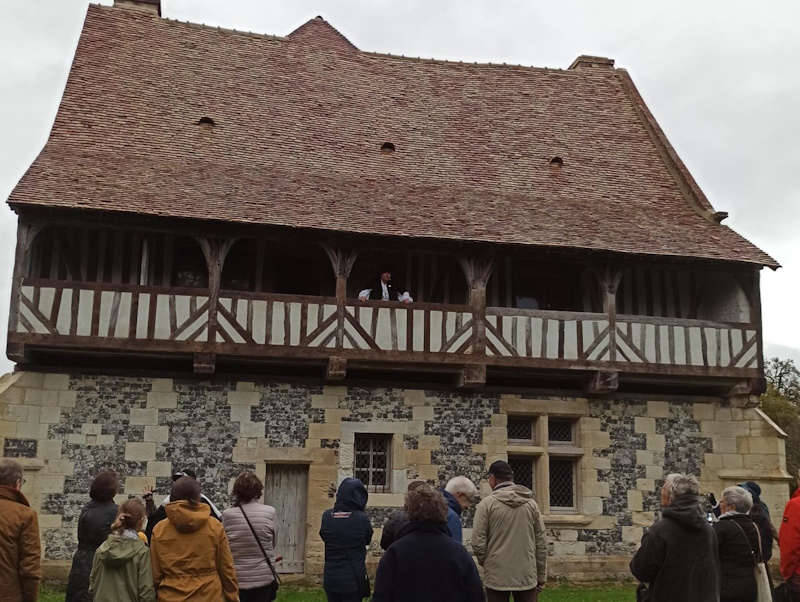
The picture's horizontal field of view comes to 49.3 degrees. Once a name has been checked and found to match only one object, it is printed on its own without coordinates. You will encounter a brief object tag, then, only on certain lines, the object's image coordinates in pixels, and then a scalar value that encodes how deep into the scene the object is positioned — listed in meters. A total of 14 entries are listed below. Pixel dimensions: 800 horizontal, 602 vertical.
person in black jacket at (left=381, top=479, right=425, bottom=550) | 5.54
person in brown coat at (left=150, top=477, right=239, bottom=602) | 4.51
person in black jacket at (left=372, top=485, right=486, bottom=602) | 3.66
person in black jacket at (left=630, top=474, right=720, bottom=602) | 4.60
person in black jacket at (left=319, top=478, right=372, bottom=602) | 5.69
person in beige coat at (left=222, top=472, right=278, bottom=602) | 5.17
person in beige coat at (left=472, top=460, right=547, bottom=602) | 5.45
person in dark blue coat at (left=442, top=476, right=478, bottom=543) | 5.51
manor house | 11.09
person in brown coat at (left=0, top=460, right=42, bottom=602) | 4.67
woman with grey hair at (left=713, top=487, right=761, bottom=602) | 5.14
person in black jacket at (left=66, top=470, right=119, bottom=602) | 5.29
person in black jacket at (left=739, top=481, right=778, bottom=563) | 6.12
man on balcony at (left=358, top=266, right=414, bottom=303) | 11.88
